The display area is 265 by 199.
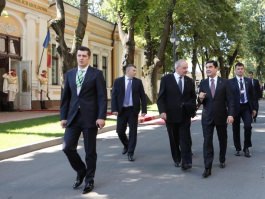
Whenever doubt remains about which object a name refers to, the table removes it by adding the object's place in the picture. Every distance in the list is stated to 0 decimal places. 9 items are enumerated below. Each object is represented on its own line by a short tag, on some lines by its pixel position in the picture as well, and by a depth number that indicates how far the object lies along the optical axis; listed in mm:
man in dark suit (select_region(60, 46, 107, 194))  6703
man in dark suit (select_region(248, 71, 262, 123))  12508
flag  25661
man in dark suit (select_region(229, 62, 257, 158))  10055
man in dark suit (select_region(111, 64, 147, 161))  10039
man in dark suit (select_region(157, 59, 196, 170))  8297
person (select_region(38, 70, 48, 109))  25750
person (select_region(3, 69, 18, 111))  22781
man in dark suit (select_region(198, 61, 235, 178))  8133
